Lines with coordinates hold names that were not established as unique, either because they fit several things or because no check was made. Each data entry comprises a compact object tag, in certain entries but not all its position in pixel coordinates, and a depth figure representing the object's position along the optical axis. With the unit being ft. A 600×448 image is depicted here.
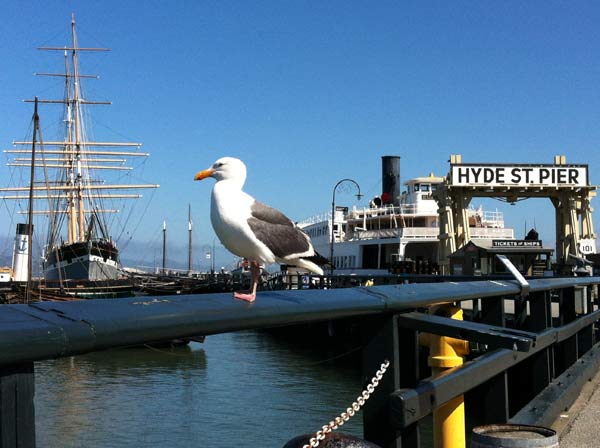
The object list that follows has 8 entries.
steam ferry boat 190.90
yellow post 11.44
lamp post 139.71
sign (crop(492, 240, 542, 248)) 104.94
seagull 10.32
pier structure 112.06
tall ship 230.07
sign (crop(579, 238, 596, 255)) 110.01
